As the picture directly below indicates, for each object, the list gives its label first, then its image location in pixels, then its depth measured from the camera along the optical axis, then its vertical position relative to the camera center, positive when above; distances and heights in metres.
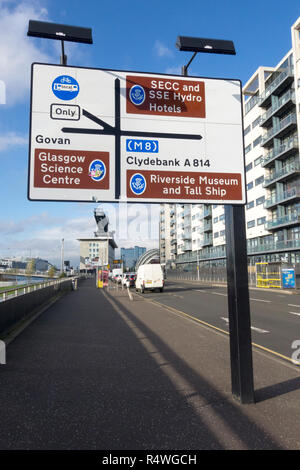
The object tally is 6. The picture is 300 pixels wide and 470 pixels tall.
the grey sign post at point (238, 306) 4.02 -0.45
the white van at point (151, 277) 28.39 -0.51
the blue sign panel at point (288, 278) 27.91 -0.75
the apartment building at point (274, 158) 39.38 +14.59
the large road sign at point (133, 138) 4.25 +1.78
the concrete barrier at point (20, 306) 8.75 -1.16
